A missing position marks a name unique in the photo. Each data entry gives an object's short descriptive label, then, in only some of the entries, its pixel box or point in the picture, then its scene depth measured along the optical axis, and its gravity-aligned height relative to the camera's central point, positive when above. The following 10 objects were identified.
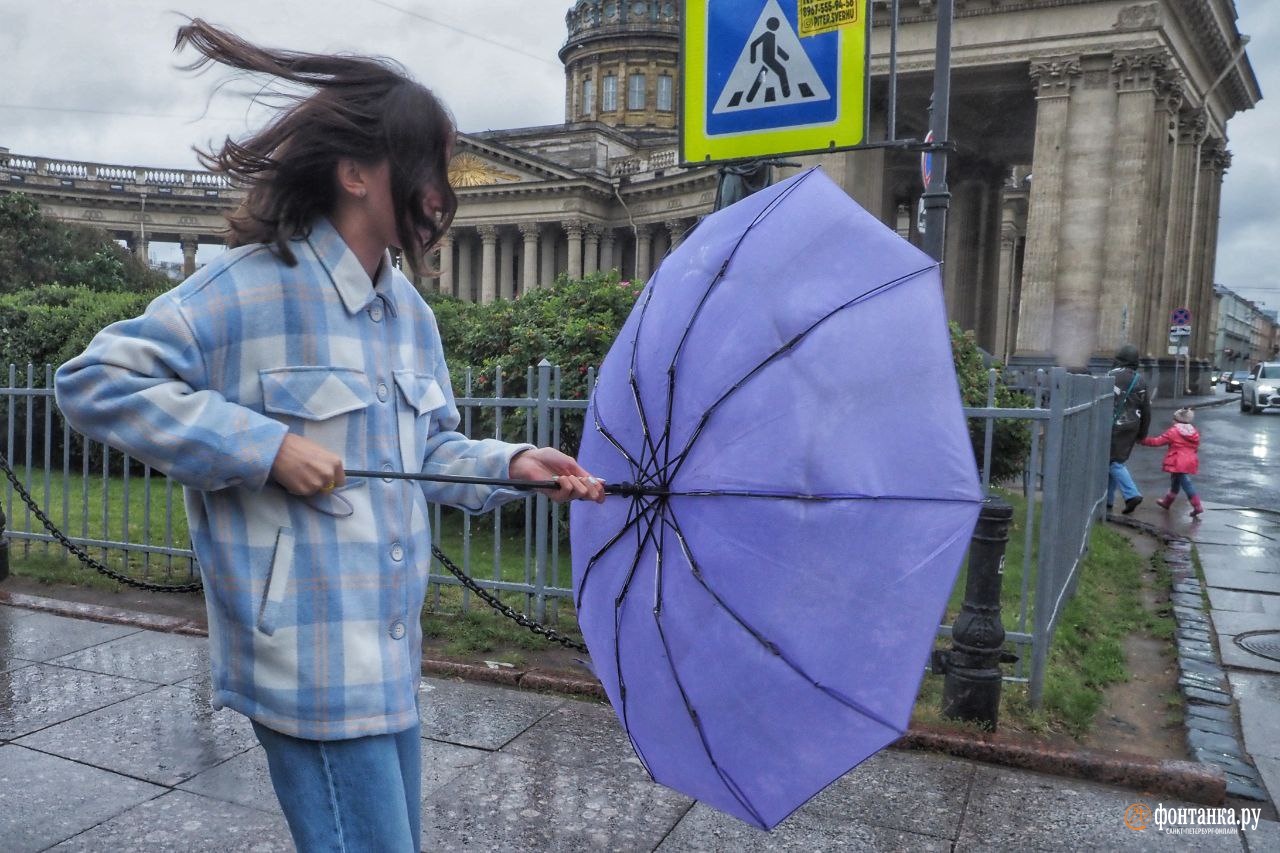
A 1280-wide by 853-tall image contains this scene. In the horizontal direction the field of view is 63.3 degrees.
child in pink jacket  10.79 -0.83
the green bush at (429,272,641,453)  7.45 +0.14
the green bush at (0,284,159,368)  11.80 +0.12
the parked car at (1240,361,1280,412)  32.59 -0.46
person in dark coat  10.52 -0.46
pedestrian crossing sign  4.51 +1.26
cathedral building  31.11 +8.35
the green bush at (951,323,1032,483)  8.88 -0.47
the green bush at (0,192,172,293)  41.50 +3.50
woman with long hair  1.65 -0.12
